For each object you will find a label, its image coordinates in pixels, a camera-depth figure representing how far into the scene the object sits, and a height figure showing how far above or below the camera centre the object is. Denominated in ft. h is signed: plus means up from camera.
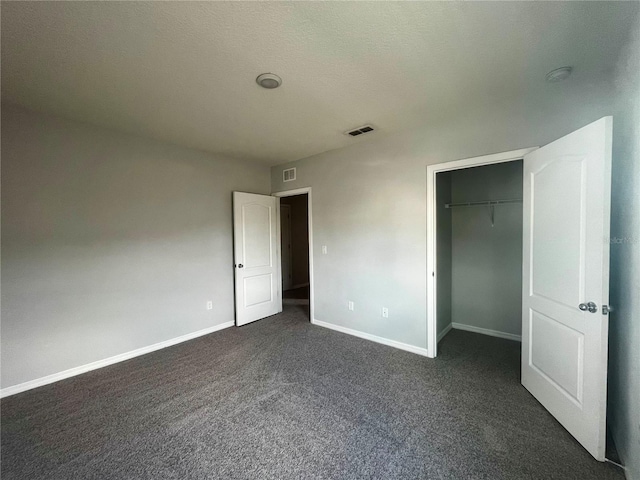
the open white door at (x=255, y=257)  12.66 -1.16
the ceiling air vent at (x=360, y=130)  9.29 +3.80
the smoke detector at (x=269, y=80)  6.16 +3.77
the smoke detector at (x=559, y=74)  5.99 +3.68
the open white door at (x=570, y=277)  5.02 -1.08
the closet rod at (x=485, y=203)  10.48 +1.19
